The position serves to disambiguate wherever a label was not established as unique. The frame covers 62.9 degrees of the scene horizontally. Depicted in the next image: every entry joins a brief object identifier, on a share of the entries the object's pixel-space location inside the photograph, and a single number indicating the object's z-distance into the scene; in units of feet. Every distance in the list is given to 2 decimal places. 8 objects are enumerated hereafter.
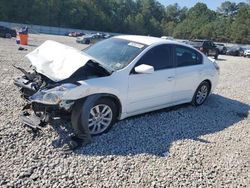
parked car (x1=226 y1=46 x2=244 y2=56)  83.12
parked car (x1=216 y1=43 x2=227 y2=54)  79.60
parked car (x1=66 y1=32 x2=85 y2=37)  133.07
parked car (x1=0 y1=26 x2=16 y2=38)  66.64
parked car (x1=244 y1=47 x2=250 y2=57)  80.65
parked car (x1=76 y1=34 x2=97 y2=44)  82.82
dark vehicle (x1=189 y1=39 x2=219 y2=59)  55.28
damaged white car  10.05
